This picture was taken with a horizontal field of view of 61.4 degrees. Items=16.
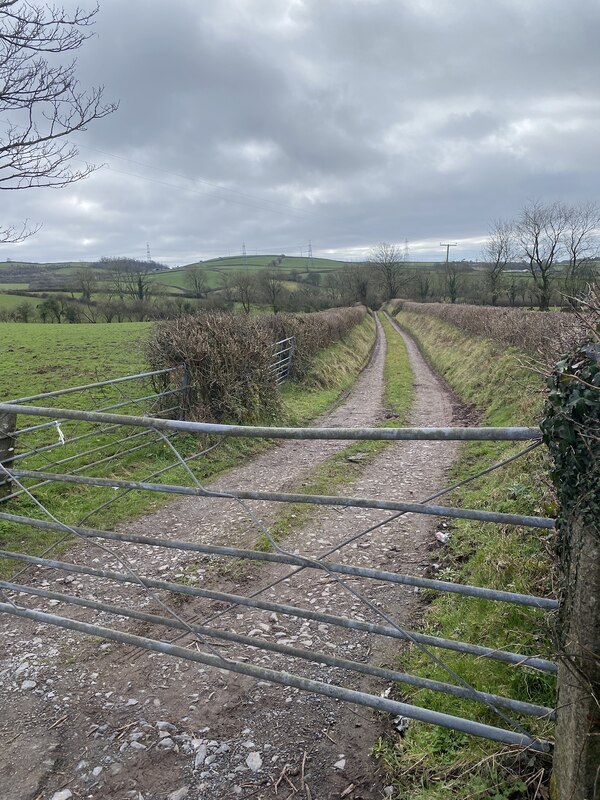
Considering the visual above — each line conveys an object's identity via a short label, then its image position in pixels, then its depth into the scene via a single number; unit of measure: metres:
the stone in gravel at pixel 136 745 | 2.98
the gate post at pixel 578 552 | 1.76
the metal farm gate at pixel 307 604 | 2.17
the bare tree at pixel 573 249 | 43.47
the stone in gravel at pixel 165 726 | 3.12
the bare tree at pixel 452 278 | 65.06
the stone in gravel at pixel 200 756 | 2.87
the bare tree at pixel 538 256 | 45.41
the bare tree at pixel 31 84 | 6.98
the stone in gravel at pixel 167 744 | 2.98
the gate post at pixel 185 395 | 9.78
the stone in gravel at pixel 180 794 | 2.68
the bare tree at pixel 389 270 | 79.19
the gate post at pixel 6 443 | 6.25
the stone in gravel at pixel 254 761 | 2.84
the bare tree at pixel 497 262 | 52.25
